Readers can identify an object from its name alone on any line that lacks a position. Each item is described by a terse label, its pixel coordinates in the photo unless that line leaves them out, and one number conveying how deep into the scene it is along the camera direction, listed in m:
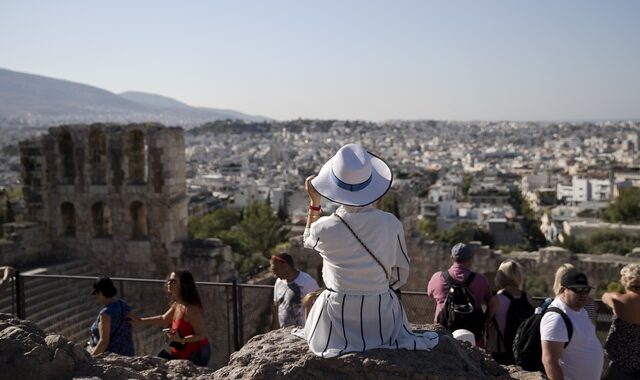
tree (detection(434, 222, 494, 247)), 36.94
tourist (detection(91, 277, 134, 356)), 5.95
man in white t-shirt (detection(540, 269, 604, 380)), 4.49
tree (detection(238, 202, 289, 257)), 26.47
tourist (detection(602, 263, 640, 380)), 4.93
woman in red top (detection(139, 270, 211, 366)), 5.92
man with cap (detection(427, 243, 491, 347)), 5.75
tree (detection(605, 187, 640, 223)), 49.31
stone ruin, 14.07
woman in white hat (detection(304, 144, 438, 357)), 4.15
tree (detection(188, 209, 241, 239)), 30.45
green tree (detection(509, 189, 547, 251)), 48.22
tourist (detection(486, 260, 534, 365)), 5.65
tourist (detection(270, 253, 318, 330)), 6.49
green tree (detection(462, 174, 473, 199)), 91.25
